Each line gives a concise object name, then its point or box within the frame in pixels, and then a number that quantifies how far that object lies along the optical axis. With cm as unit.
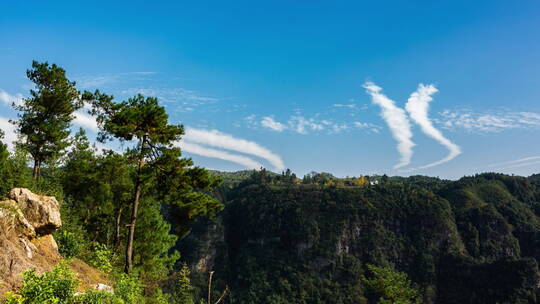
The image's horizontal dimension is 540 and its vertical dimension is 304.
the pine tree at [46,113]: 2261
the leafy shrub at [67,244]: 1510
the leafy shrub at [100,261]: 1308
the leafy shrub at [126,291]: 1109
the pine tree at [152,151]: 1764
